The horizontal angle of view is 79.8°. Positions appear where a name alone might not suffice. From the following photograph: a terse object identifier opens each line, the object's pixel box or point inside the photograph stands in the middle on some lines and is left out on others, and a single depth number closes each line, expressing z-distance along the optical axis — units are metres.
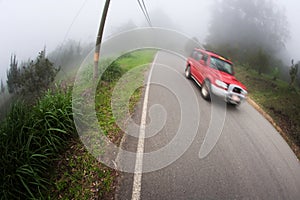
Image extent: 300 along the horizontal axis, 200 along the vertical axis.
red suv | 6.26
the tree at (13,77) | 7.01
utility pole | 5.53
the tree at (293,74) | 12.30
